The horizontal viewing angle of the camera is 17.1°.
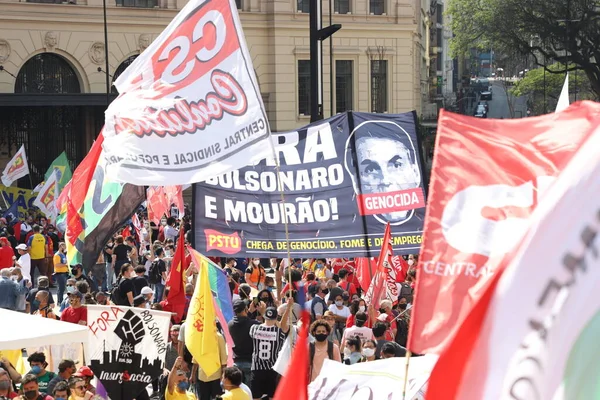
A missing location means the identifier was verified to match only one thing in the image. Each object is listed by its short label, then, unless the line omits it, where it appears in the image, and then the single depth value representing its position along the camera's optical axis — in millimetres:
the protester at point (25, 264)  30815
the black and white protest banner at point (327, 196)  19007
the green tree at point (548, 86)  126427
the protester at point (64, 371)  15886
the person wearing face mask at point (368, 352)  16961
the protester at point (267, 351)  17715
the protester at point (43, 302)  22574
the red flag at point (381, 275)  20048
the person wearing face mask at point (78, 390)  14753
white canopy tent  14794
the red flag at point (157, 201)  36426
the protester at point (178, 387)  15857
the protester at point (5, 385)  14659
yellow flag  16934
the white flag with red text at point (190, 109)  15830
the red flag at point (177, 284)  22359
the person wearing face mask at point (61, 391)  14807
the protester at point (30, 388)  14538
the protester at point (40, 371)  16423
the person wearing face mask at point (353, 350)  17109
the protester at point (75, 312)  21053
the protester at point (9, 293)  24324
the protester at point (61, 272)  32361
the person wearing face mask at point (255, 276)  29265
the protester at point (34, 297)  24580
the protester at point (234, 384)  14888
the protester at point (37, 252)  36345
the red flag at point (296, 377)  9234
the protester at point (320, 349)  16234
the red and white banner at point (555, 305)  7141
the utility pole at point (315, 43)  24122
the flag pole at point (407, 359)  8133
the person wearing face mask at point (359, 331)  18221
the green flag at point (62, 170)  46603
